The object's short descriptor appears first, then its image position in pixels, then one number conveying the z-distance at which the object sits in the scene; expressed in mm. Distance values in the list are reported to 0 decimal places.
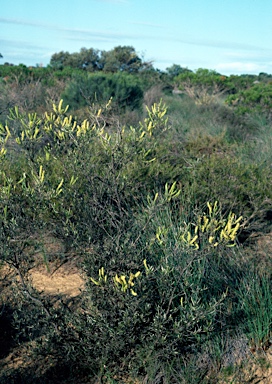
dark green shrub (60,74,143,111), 15367
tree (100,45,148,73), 32497
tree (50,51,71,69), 51081
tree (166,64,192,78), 41281
